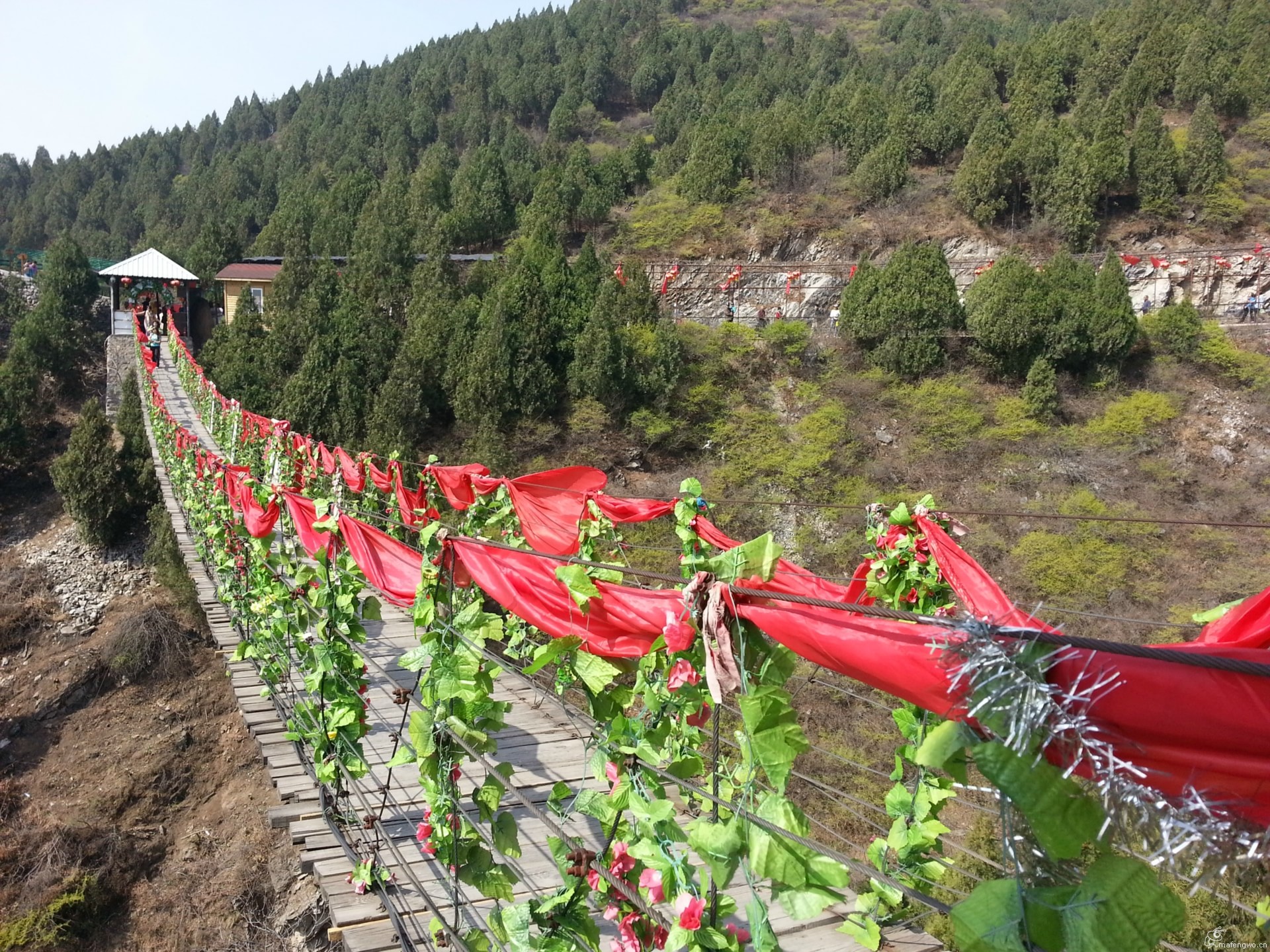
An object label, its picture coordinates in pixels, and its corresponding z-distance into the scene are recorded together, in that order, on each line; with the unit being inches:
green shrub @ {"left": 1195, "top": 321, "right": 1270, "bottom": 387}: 550.9
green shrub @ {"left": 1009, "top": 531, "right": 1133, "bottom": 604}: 413.4
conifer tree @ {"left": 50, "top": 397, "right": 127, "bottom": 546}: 591.8
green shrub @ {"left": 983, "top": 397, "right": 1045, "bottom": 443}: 551.8
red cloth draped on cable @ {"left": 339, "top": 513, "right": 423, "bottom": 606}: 117.1
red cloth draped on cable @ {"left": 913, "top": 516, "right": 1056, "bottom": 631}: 130.3
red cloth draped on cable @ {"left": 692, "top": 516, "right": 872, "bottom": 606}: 144.1
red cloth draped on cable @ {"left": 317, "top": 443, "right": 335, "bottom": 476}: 293.2
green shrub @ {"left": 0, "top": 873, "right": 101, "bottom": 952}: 268.4
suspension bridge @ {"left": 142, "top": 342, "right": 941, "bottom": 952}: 111.0
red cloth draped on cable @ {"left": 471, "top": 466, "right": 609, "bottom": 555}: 210.8
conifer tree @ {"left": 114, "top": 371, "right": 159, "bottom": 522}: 618.8
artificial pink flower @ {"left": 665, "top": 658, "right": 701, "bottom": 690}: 69.7
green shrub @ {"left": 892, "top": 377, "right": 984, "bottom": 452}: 560.1
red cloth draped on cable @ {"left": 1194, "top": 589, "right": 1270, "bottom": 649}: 64.9
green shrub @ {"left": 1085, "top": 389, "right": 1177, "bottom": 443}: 537.6
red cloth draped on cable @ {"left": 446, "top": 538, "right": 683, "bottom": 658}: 72.2
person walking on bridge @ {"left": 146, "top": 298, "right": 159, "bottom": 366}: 692.1
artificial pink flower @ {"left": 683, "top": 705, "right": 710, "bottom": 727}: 110.2
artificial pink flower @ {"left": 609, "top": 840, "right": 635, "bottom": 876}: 76.3
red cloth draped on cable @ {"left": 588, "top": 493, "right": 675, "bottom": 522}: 210.1
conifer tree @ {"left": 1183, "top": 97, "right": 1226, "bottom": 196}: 684.1
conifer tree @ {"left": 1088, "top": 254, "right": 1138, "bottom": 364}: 558.6
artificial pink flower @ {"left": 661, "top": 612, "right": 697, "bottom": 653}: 64.8
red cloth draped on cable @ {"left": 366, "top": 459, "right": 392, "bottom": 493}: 289.9
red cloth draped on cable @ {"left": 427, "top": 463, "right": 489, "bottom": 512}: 240.4
